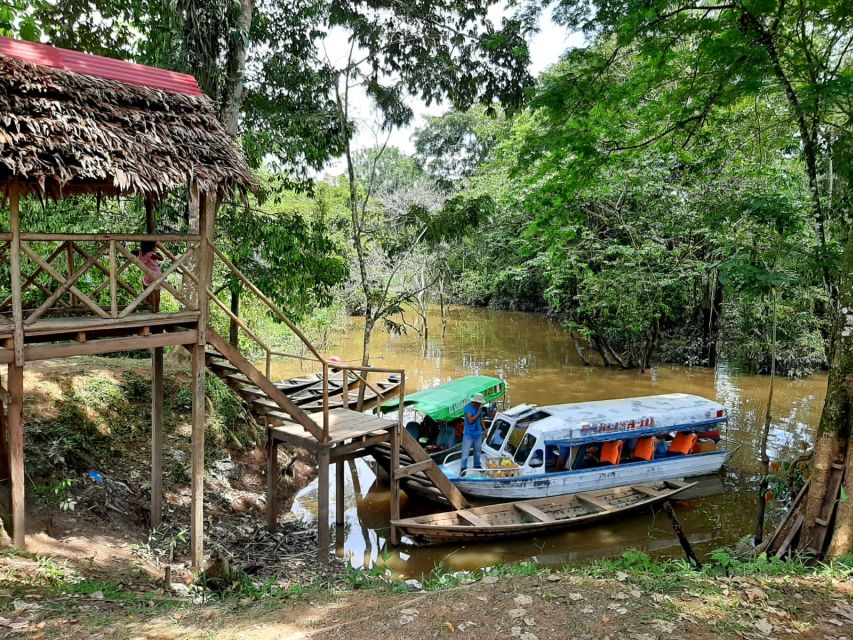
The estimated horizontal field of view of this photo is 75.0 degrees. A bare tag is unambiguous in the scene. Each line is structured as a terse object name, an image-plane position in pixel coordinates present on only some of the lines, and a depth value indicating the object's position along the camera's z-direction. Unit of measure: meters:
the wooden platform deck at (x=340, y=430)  8.98
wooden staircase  8.50
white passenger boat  10.98
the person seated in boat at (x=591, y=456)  11.61
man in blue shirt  10.71
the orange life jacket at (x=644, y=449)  11.92
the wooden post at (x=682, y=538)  6.65
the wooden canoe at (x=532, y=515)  9.45
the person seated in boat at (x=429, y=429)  13.17
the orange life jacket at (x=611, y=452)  11.59
